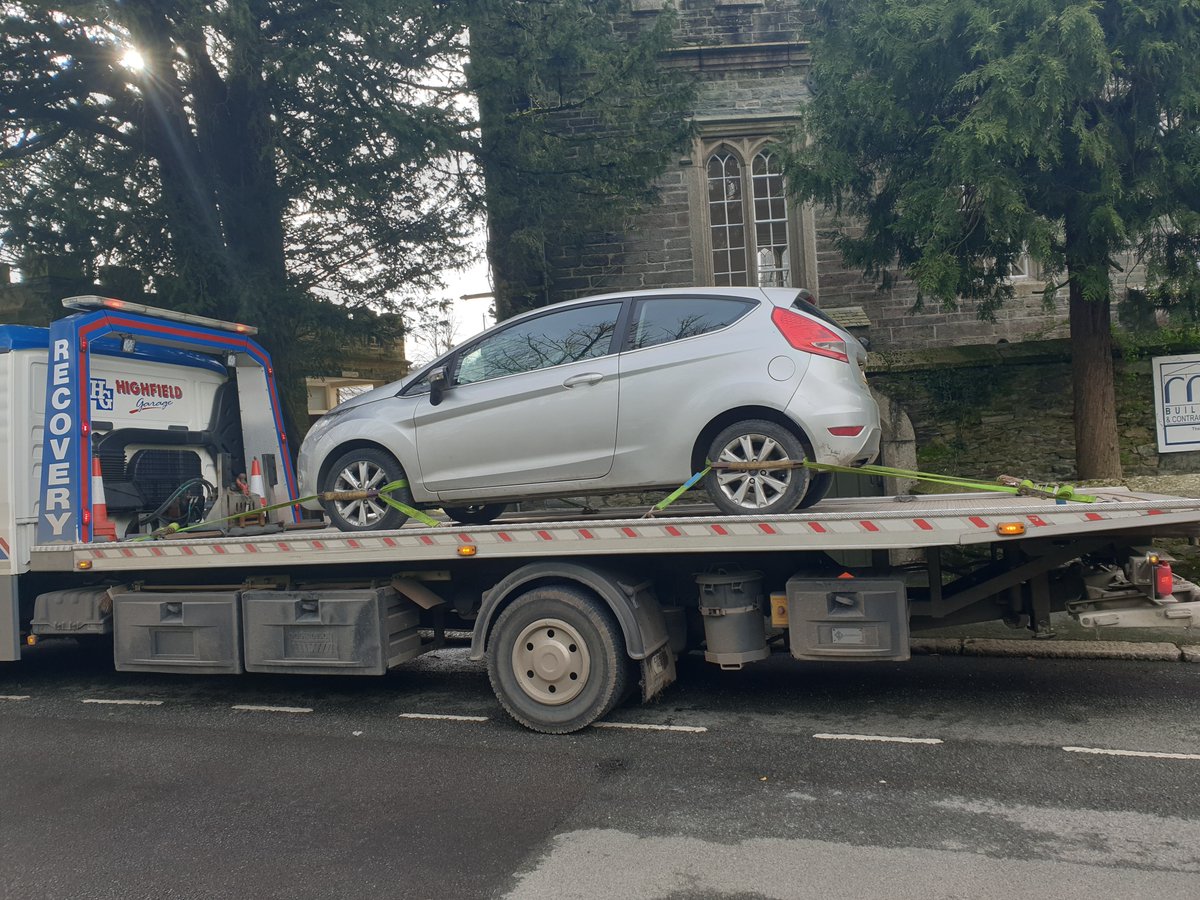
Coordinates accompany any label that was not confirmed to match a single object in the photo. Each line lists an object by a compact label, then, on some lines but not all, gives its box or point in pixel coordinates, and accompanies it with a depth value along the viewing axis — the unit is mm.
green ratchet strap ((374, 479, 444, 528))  6227
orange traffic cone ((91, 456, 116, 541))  6922
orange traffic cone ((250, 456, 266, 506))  8203
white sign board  10680
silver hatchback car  5574
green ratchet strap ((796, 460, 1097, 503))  5277
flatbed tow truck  5203
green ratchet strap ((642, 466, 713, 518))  5516
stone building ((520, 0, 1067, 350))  14648
